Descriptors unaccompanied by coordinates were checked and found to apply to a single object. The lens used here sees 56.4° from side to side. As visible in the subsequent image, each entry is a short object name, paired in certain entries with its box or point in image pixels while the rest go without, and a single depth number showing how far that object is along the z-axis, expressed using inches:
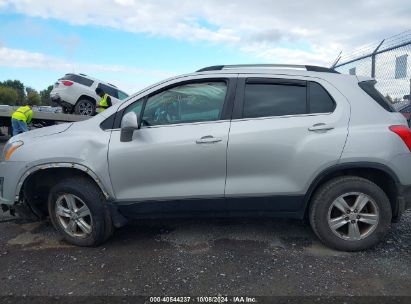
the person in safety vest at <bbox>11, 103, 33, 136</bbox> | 447.2
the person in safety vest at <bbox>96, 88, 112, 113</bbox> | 430.3
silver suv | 142.3
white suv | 499.5
